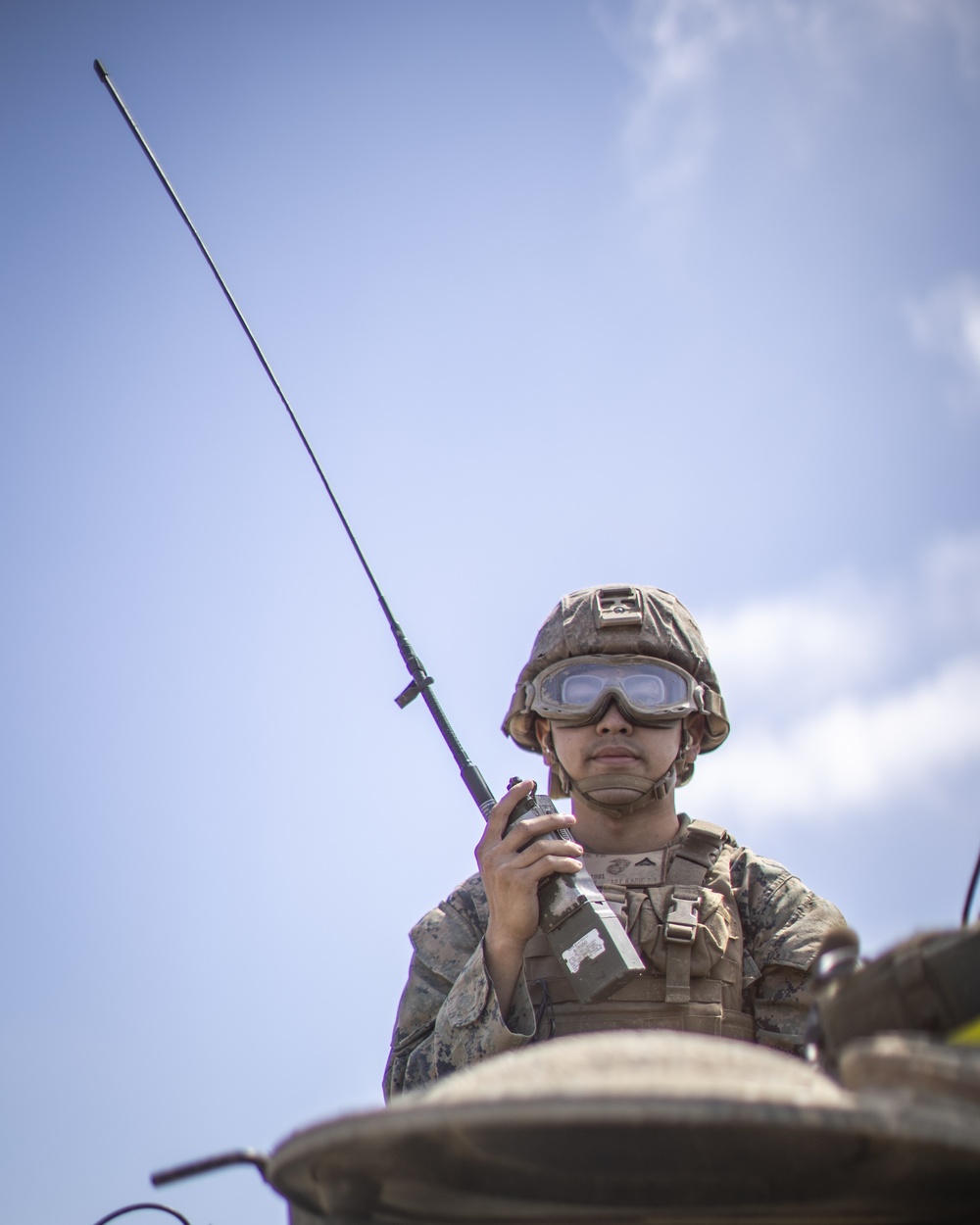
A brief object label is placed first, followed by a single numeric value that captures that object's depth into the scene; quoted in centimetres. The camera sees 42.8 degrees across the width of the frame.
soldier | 376
